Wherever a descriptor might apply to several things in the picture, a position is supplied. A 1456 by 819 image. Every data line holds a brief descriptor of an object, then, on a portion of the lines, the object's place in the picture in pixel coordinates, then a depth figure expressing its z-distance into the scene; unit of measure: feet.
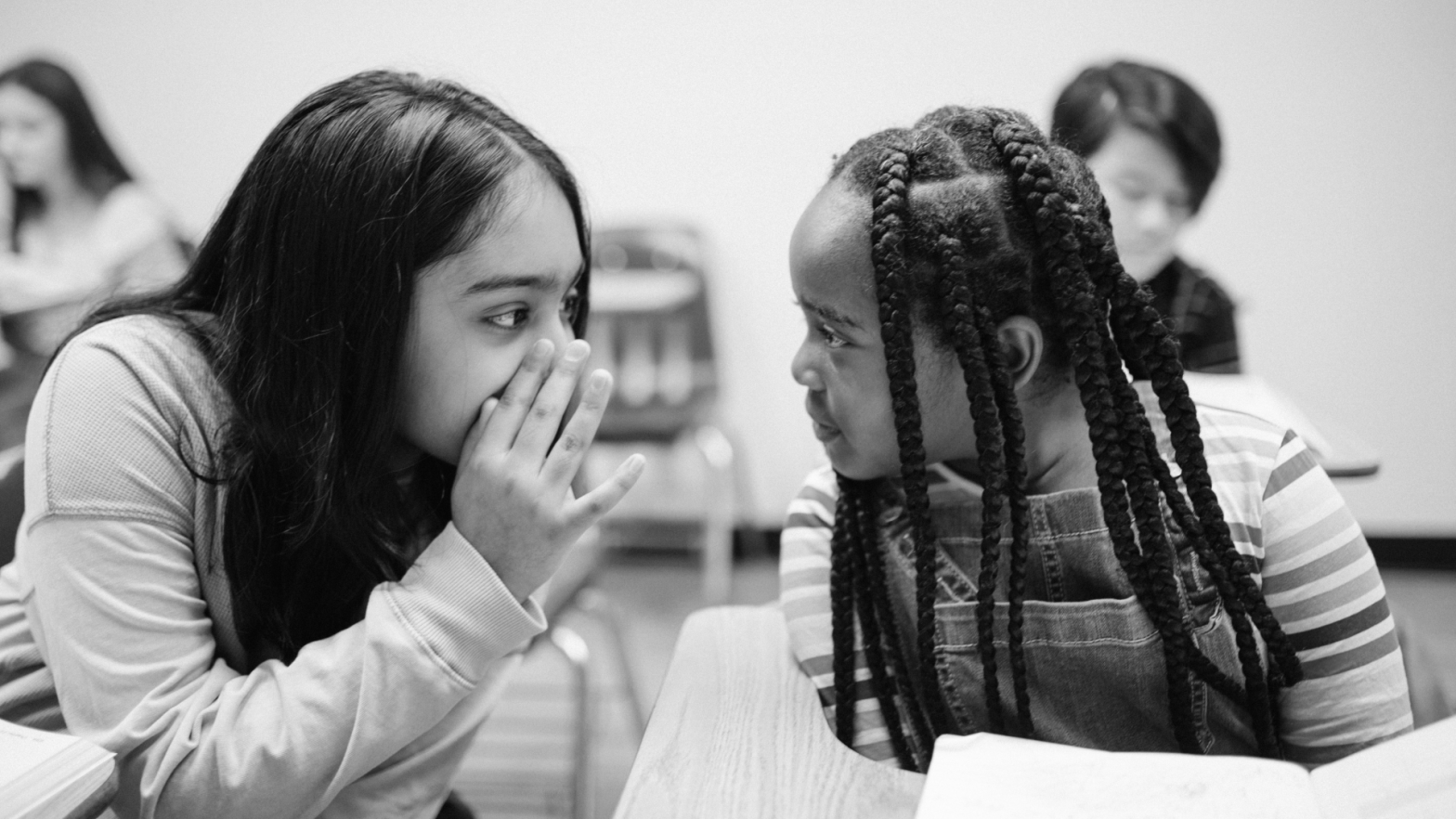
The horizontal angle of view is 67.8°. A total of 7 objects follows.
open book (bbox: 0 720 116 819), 1.91
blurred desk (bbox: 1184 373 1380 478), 3.61
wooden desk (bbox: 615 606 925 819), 2.22
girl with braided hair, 2.52
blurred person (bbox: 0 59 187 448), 9.40
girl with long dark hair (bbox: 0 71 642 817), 2.57
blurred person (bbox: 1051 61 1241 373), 6.21
